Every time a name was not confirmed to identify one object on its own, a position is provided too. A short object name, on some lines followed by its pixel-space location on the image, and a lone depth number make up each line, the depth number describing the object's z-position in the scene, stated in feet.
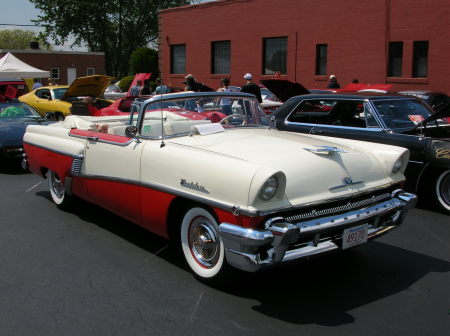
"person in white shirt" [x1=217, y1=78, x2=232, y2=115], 17.67
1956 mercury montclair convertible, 11.84
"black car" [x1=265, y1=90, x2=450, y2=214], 21.03
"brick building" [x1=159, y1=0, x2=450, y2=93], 54.60
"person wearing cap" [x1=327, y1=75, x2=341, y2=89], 50.93
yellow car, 45.83
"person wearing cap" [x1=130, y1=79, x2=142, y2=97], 48.28
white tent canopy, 71.82
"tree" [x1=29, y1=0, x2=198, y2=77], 155.63
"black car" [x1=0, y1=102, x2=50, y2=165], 29.76
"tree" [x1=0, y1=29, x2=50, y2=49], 276.23
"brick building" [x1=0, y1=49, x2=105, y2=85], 148.25
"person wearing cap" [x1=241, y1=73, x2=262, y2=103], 38.21
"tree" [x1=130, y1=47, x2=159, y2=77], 128.06
